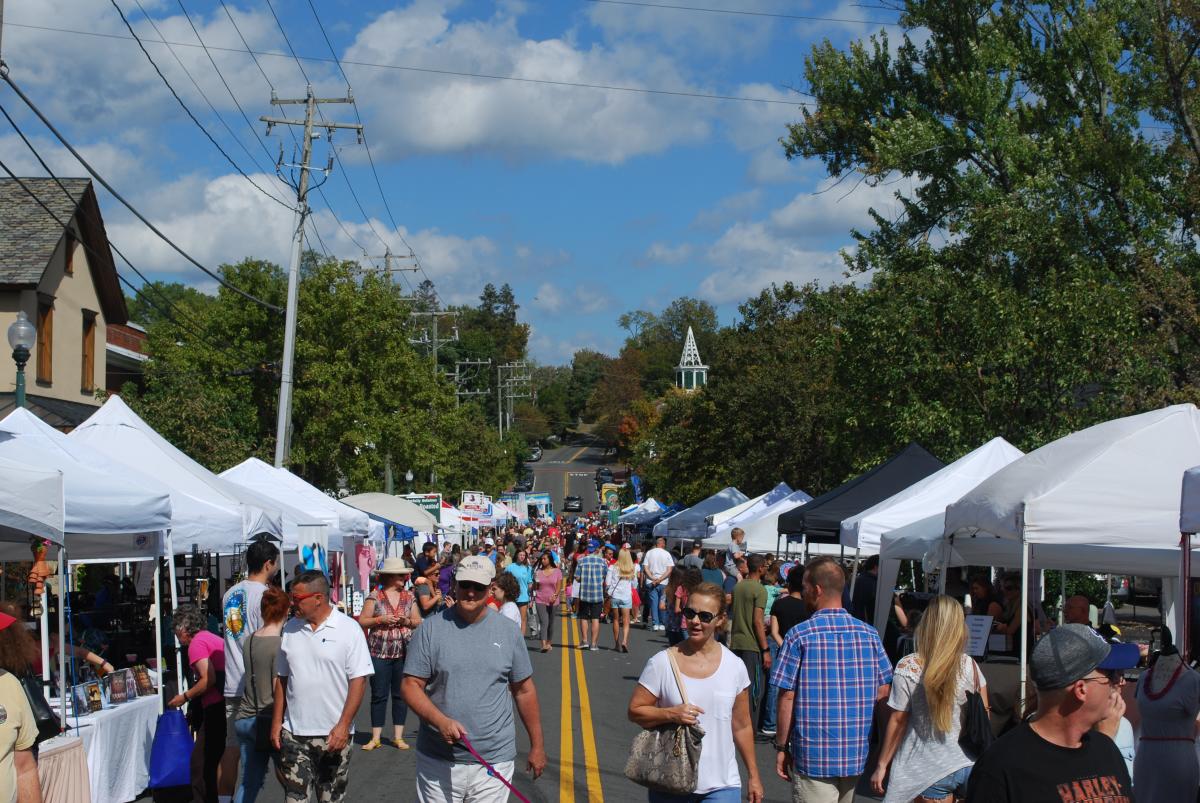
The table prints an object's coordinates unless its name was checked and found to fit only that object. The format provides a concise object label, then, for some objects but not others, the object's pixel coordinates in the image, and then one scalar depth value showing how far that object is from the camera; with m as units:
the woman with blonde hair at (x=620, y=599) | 22.73
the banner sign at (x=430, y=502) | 36.47
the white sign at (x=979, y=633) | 10.84
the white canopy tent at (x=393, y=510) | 27.88
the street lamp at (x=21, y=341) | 14.73
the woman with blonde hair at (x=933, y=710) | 6.39
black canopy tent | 17.75
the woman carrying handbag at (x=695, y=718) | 5.96
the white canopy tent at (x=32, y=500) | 8.27
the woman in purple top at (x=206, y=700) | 9.23
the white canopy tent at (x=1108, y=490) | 9.48
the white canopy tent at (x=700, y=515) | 33.75
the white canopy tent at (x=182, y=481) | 13.21
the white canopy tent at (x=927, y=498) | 15.26
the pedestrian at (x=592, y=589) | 22.47
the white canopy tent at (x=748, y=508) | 29.80
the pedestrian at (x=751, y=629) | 13.88
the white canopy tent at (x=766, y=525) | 26.75
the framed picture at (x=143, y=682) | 11.02
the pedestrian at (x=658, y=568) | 26.56
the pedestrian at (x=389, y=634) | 11.89
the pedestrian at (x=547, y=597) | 22.14
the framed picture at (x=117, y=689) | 10.48
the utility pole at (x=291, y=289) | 26.30
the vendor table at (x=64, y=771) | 8.38
